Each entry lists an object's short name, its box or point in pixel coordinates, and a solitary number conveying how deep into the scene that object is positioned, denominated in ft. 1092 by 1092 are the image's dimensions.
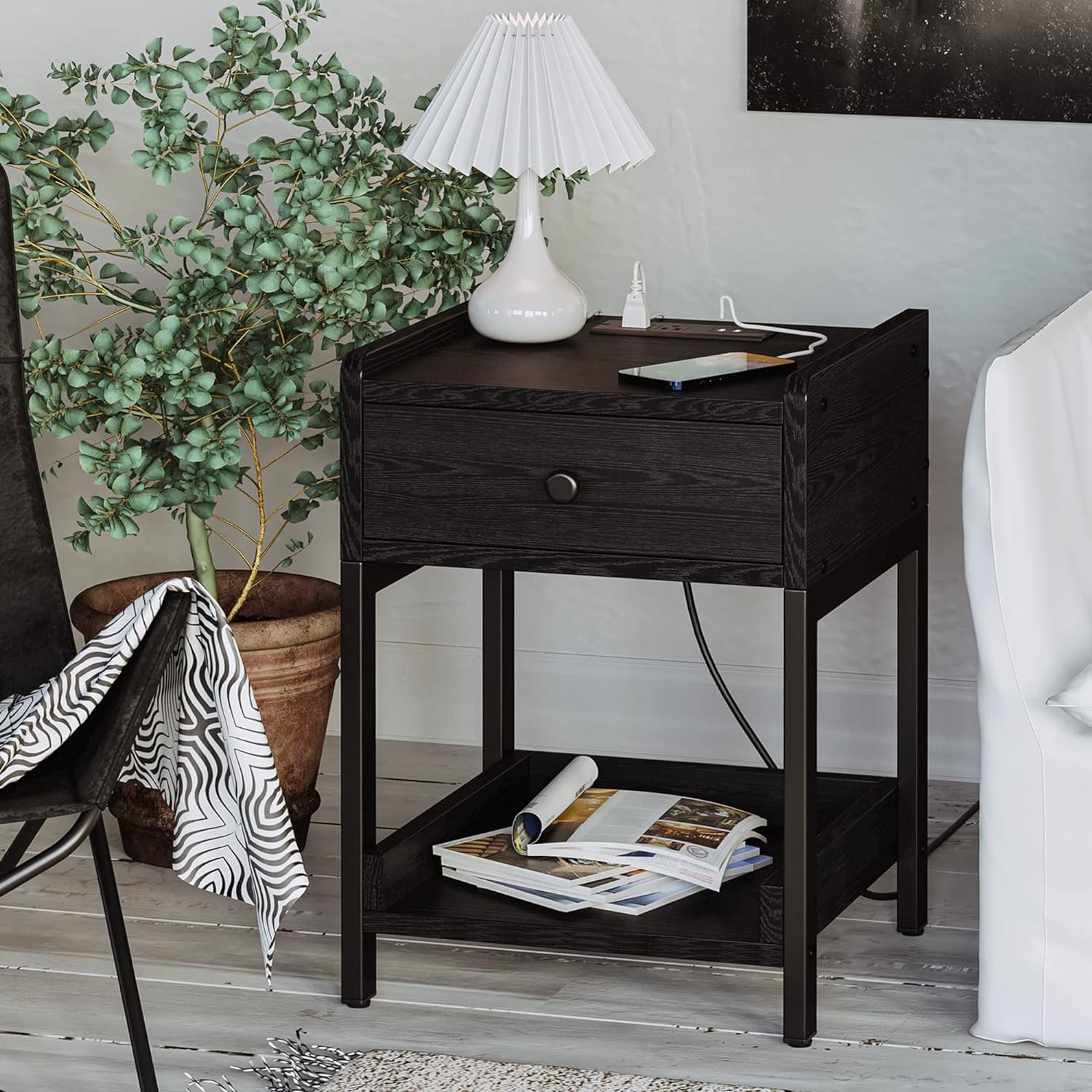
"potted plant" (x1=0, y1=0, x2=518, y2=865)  12.27
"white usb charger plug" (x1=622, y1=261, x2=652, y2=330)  12.17
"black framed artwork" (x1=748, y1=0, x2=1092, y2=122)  13.51
